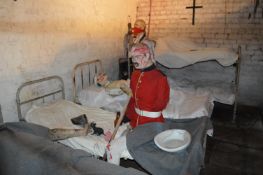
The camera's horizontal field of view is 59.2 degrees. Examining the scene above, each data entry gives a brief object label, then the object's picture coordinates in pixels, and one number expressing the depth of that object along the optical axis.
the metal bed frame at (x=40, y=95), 2.61
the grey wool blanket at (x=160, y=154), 1.91
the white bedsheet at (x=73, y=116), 2.17
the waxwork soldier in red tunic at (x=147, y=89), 2.43
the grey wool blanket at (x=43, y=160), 1.46
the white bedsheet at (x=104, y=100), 3.11
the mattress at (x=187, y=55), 3.51
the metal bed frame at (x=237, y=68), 3.60
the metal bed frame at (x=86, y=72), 3.40
